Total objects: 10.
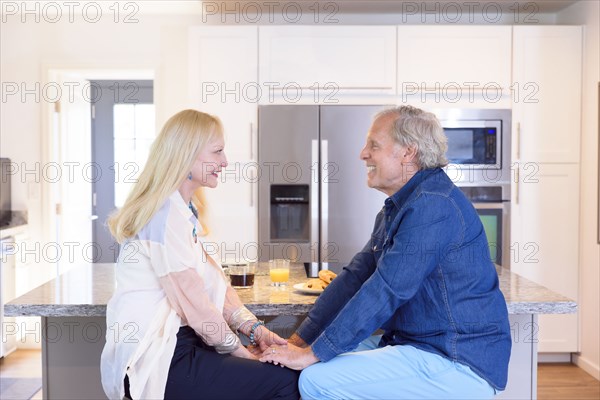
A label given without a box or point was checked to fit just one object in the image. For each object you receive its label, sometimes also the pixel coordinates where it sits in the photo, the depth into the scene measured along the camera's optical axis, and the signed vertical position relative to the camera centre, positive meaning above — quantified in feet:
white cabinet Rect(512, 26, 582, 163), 13.20 +1.77
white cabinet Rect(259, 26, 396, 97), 13.03 +2.41
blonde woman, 5.62 -1.16
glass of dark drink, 7.36 -1.07
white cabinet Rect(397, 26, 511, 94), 13.14 +2.45
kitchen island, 7.01 -1.76
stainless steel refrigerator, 12.92 +0.00
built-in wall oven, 13.12 +0.49
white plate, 7.05 -1.17
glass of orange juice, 7.43 -1.03
